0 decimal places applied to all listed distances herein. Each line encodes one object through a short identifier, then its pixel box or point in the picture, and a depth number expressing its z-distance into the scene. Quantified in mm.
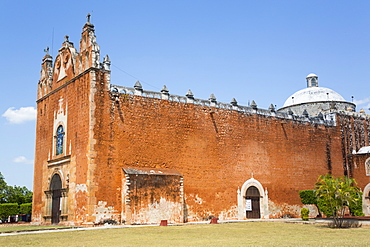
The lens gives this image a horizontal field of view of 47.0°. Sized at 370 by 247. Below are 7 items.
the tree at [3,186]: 49231
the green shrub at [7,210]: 32188
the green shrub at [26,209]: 34906
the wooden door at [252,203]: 25909
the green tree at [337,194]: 19047
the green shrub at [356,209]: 28203
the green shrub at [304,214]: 23531
